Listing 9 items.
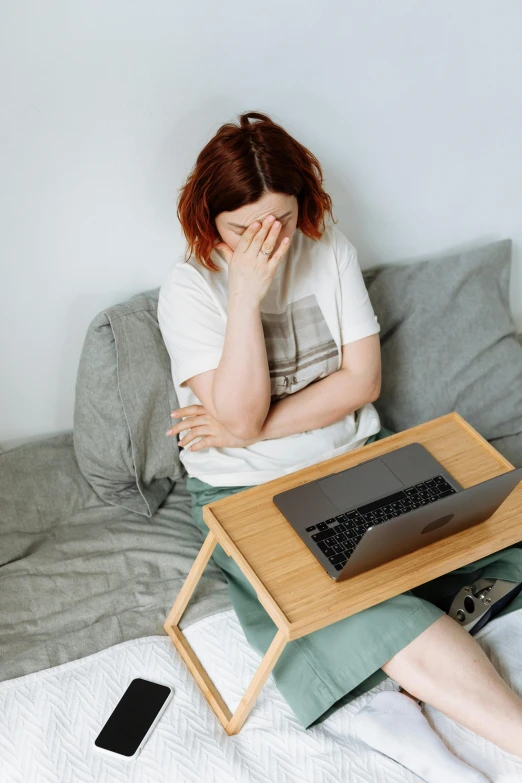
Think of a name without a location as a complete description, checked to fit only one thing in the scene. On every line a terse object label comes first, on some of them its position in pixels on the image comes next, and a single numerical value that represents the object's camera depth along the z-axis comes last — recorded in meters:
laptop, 1.19
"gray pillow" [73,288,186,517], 1.68
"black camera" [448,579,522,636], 1.51
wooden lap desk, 1.23
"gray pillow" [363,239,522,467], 1.93
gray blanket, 1.52
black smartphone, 1.32
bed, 1.33
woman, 1.35
